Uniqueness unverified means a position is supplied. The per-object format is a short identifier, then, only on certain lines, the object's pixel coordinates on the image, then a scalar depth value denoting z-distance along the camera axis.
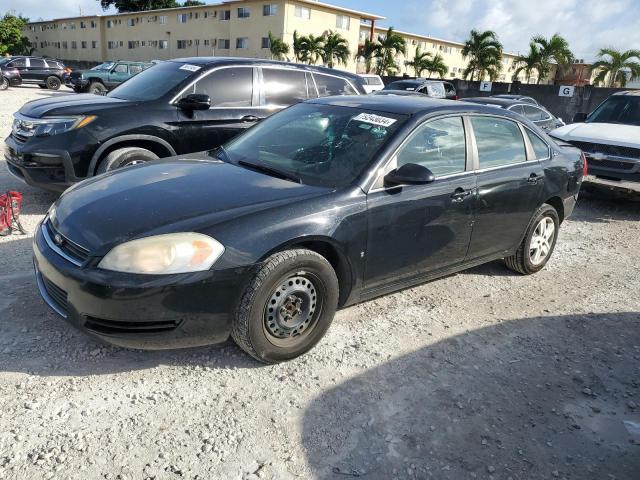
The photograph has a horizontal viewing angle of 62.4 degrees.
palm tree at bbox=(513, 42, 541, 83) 34.78
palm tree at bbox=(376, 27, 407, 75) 45.28
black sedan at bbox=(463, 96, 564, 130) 12.67
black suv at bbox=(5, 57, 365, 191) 5.59
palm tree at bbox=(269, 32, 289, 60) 43.03
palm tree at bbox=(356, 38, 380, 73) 46.34
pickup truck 25.22
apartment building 45.53
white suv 7.87
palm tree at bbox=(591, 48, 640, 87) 29.80
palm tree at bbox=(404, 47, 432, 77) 46.51
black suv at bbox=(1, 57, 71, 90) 26.69
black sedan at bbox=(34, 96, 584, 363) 2.87
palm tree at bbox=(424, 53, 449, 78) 46.69
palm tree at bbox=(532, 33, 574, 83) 34.31
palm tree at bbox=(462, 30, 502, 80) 40.91
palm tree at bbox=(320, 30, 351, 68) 43.53
